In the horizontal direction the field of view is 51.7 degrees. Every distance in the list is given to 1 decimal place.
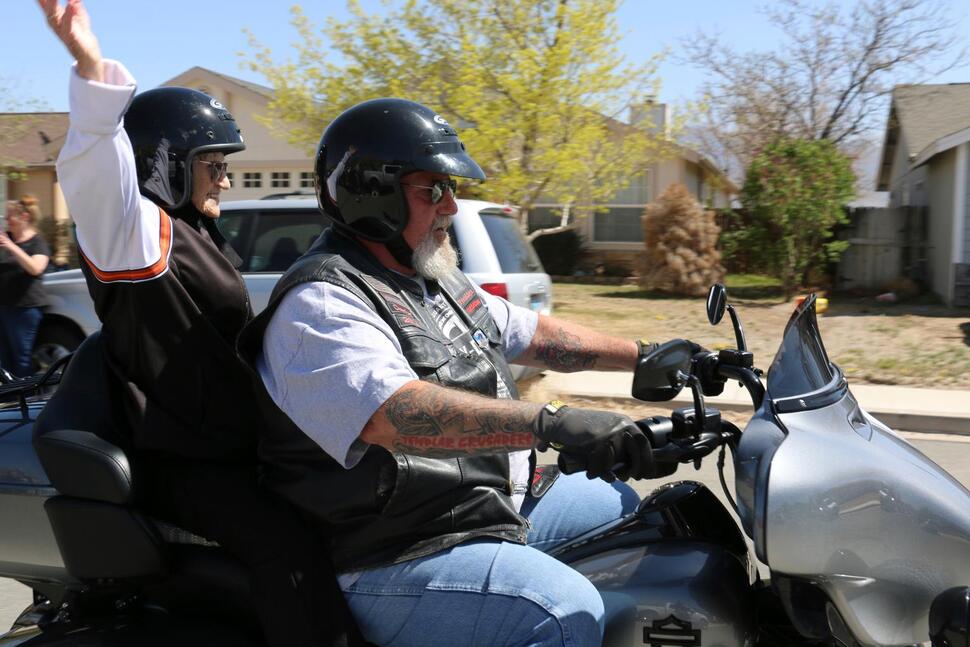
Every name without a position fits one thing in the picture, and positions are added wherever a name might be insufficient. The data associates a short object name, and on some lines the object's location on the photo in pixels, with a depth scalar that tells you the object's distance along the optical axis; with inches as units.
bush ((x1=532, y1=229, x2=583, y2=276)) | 964.6
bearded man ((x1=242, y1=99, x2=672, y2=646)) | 77.7
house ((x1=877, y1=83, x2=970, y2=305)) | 657.6
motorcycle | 72.4
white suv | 303.4
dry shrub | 735.7
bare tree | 895.7
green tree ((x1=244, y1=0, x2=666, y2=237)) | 576.7
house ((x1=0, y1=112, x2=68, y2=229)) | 1048.8
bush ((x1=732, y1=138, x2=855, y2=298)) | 693.9
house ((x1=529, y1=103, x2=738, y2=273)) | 991.0
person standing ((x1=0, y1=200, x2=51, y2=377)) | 320.5
